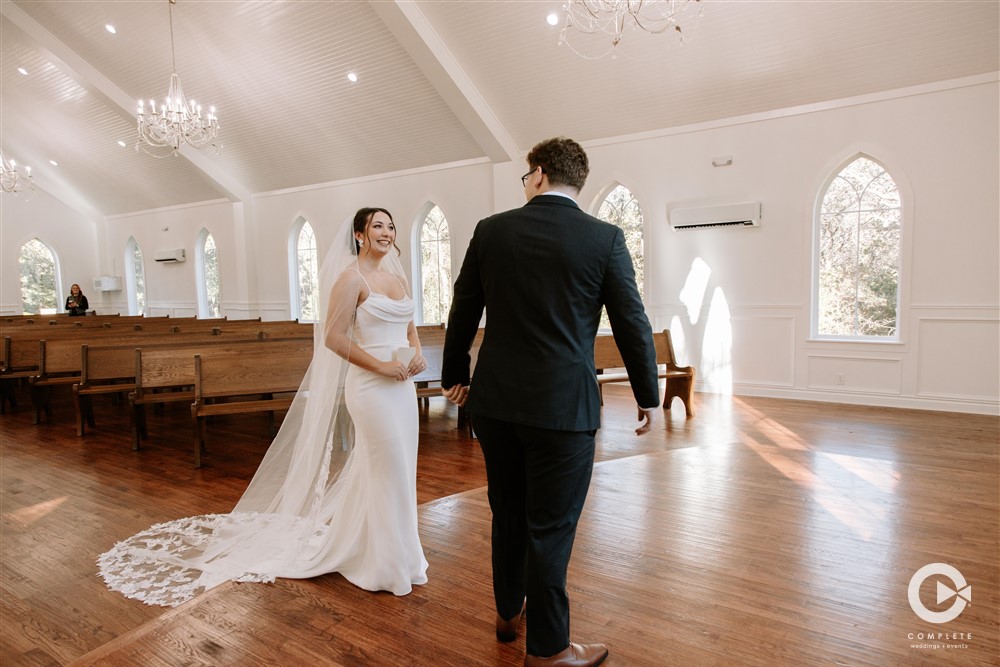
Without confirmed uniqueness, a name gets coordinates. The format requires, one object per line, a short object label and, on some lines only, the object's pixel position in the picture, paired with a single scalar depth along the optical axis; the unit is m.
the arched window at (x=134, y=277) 16.69
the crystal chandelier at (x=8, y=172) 10.48
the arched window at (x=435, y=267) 10.80
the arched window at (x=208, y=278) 14.48
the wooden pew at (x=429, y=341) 5.69
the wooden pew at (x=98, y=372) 5.82
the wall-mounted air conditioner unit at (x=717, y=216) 7.22
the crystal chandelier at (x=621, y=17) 6.15
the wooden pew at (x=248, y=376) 4.89
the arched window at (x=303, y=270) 12.63
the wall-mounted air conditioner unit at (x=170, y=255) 14.66
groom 1.75
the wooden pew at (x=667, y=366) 6.14
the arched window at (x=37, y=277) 16.23
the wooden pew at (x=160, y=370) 5.19
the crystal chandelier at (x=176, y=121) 7.62
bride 2.52
